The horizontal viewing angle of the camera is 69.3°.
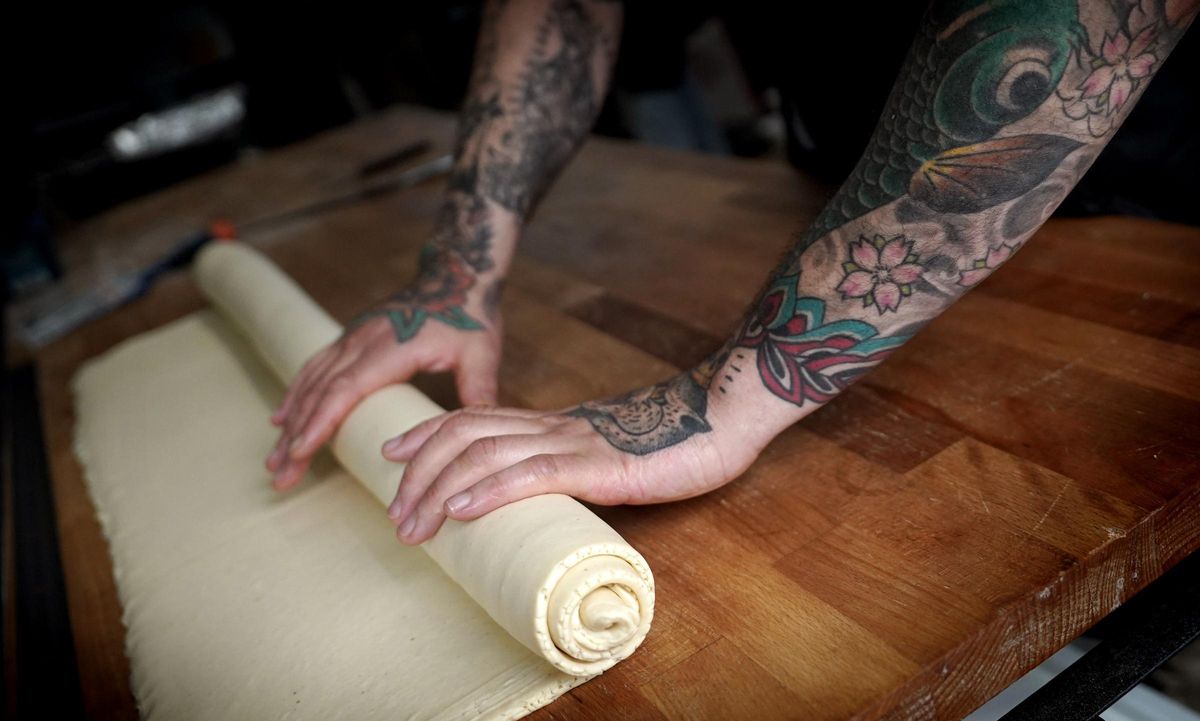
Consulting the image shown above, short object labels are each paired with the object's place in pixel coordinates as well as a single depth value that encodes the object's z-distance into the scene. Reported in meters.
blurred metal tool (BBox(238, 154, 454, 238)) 2.43
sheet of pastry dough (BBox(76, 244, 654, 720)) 0.72
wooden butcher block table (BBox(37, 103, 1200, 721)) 0.71
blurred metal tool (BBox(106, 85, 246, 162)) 3.23
